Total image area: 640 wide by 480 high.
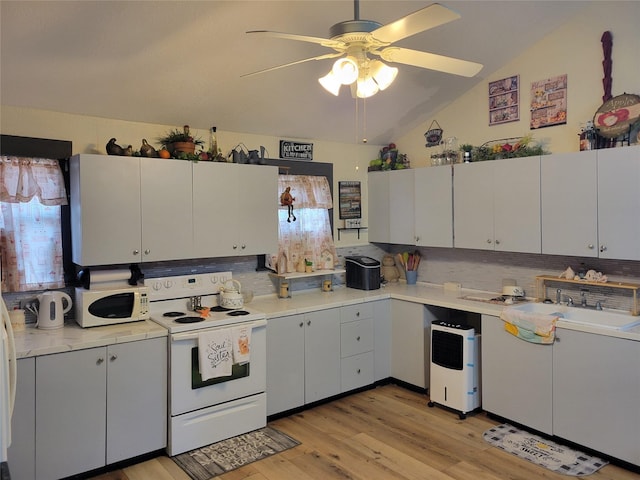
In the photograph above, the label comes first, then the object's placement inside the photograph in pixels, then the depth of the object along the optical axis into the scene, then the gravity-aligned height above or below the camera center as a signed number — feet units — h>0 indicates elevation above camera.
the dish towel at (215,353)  10.47 -2.62
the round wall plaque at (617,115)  10.88 +2.43
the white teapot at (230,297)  12.09 -1.61
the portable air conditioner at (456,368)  12.28 -3.54
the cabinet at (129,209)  10.24 +0.49
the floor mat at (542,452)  9.86 -4.76
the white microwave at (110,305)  10.31 -1.55
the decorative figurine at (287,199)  14.15 +0.87
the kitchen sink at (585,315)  10.77 -2.06
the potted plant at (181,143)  11.69 +2.09
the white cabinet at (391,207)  15.20 +0.67
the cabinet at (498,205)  12.17 +0.55
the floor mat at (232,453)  9.95 -4.72
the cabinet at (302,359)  12.07 -3.27
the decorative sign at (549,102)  12.43 +3.15
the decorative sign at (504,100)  13.41 +3.45
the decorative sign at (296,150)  14.37 +2.32
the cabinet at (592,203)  10.44 +0.47
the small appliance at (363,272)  14.97 -1.34
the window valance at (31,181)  10.19 +1.11
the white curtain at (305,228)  14.30 +0.05
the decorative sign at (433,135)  15.34 +2.86
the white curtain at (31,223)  10.27 +0.23
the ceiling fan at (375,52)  6.36 +2.60
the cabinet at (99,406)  9.09 -3.35
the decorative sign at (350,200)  15.90 +0.92
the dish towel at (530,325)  10.74 -2.21
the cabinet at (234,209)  11.71 +0.52
